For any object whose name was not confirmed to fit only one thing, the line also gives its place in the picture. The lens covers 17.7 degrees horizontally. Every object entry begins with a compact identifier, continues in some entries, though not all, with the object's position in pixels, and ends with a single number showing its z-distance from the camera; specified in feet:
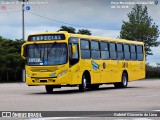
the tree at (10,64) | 203.51
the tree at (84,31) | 274.54
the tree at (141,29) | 261.24
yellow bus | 83.15
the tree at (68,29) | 271.33
